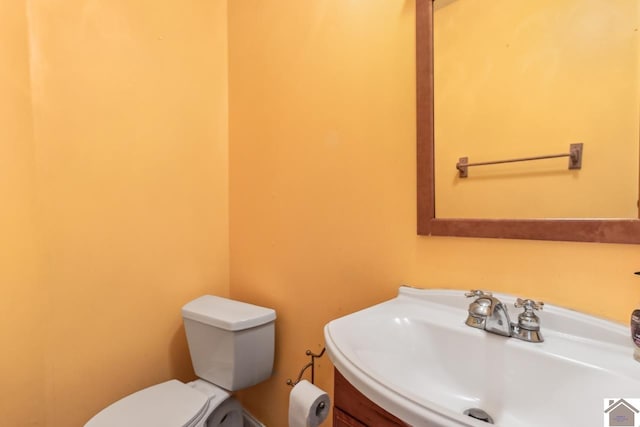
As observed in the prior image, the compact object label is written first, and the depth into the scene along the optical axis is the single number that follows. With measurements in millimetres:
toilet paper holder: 1180
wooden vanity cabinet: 624
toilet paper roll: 814
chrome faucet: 686
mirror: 791
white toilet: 1147
